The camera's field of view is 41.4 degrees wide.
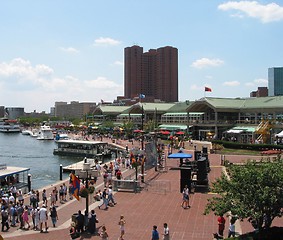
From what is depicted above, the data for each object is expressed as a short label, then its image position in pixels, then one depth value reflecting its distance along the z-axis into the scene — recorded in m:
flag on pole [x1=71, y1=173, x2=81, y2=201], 18.59
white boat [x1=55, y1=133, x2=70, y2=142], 89.03
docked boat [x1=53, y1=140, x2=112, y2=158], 60.42
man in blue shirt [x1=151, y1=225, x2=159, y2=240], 15.32
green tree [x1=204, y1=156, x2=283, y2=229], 12.88
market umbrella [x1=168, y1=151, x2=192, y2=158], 32.28
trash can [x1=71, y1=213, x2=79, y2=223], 17.75
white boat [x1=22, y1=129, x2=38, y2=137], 118.67
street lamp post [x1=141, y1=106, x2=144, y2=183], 30.09
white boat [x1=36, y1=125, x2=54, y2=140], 101.66
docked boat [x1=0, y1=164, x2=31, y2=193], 29.17
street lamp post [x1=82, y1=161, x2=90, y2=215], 23.05
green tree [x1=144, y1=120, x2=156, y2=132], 76.34
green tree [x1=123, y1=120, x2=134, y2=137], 82.32
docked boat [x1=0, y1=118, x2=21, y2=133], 145.68
